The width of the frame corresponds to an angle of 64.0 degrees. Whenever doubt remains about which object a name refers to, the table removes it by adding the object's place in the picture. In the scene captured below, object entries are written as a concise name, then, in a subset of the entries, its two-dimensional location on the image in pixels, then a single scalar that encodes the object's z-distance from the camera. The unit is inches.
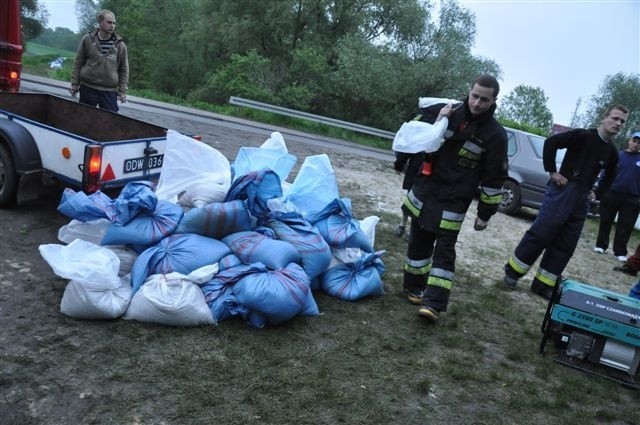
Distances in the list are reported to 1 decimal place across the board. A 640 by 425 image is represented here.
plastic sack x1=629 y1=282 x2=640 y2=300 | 187.0
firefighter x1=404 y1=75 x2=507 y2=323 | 144.8
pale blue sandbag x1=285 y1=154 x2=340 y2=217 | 174.6
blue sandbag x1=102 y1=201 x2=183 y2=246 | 137.6
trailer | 160.6
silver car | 352.5
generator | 132.7
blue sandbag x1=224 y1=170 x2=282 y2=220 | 150.7
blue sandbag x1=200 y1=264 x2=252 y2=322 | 127.6
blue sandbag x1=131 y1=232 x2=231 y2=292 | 130.9
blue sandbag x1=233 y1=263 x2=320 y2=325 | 125.0
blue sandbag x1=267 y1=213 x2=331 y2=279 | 150.0
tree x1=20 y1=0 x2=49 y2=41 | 1387.8
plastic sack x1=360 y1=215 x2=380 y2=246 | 183.3
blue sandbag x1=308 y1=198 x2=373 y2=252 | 161.8
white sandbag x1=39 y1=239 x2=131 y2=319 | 119.0
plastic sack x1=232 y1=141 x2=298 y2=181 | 177.9
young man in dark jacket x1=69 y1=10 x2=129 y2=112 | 225.9
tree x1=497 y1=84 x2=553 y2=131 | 1727.4
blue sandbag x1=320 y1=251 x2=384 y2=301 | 156.8
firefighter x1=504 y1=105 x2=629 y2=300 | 183.6
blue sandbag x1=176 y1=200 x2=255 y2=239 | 142.7
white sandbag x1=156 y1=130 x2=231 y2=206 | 157.7
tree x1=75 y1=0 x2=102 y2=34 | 1931.6
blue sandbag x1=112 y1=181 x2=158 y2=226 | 139.2
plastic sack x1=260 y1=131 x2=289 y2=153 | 187.6
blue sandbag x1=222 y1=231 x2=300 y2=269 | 137.5
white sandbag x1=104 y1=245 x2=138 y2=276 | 137.5
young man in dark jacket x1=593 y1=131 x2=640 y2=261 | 281.1
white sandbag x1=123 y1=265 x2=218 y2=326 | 121.3
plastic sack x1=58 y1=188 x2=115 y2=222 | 142.3
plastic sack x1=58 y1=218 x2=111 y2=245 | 147.2
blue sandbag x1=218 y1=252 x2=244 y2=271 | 136.2
